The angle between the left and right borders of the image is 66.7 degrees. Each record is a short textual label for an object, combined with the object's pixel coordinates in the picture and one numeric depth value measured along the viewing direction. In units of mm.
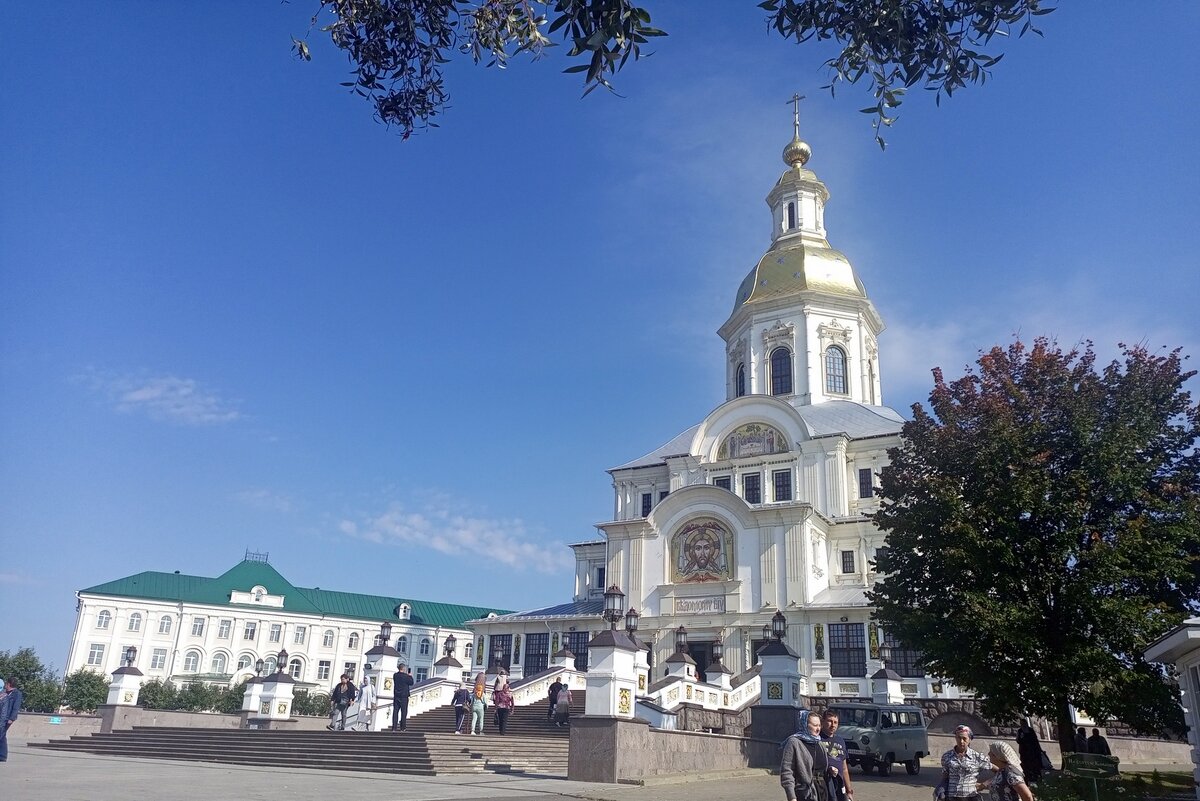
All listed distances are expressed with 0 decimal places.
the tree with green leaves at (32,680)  53822
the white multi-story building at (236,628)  66438
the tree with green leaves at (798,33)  7852
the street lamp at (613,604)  24334
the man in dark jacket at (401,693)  22922
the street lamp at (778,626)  26038
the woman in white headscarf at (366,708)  24516
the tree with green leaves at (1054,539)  16891
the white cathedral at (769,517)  35531
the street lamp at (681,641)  28981
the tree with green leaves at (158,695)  56531
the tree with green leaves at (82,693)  56844
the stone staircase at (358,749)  18375
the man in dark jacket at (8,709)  13211
